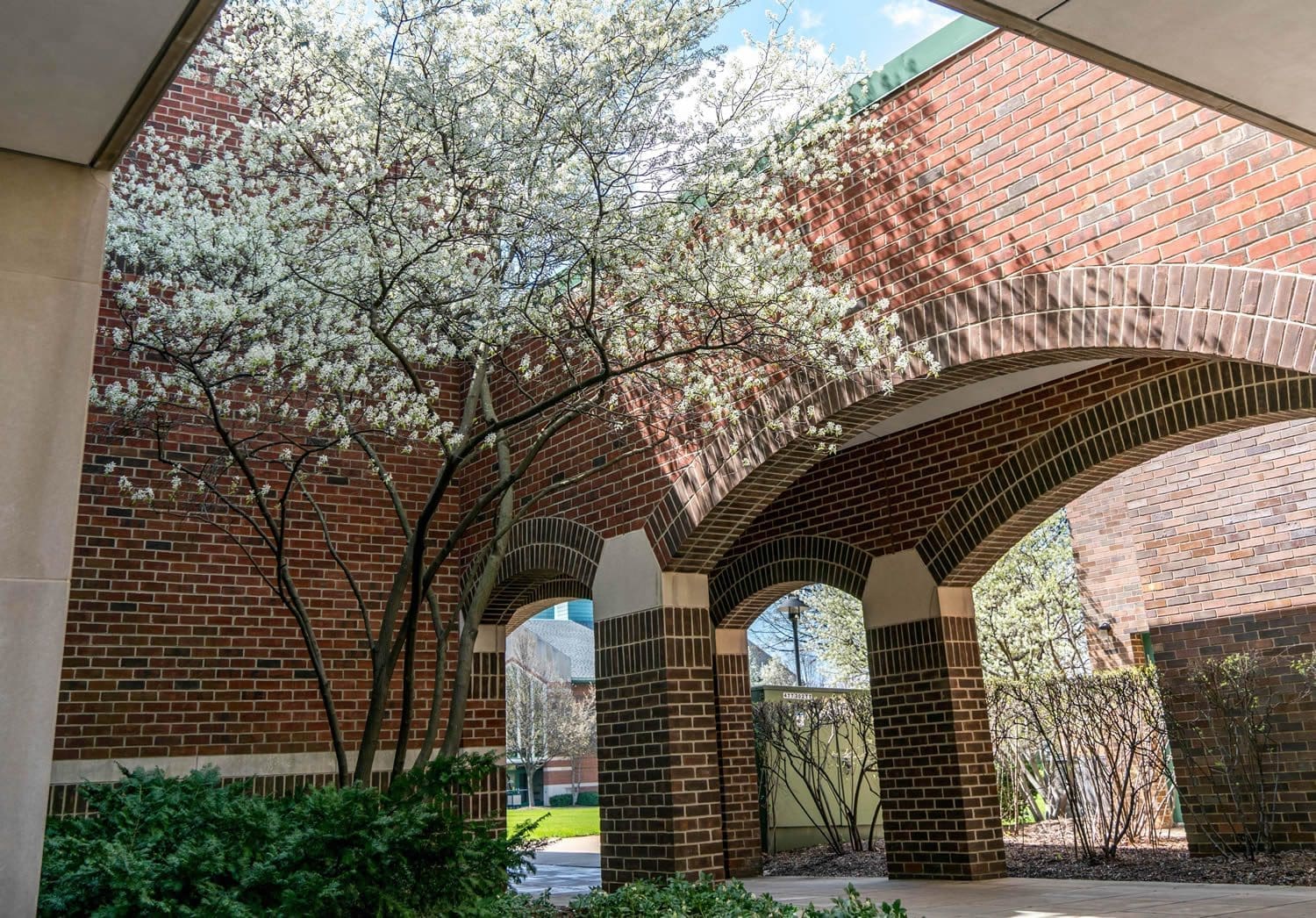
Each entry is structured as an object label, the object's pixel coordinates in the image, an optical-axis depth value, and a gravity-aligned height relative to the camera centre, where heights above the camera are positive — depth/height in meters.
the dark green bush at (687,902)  4.72 -0.55
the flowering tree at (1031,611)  17.06 +2.20
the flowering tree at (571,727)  38.66 +1.82
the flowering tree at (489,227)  6.00 +3.11
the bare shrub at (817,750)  11.56 +0.20
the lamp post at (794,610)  17.24 +2.39
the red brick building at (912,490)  5.72 +2.03
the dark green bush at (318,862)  4.16 -0.25
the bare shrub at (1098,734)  9.30 +0.20
